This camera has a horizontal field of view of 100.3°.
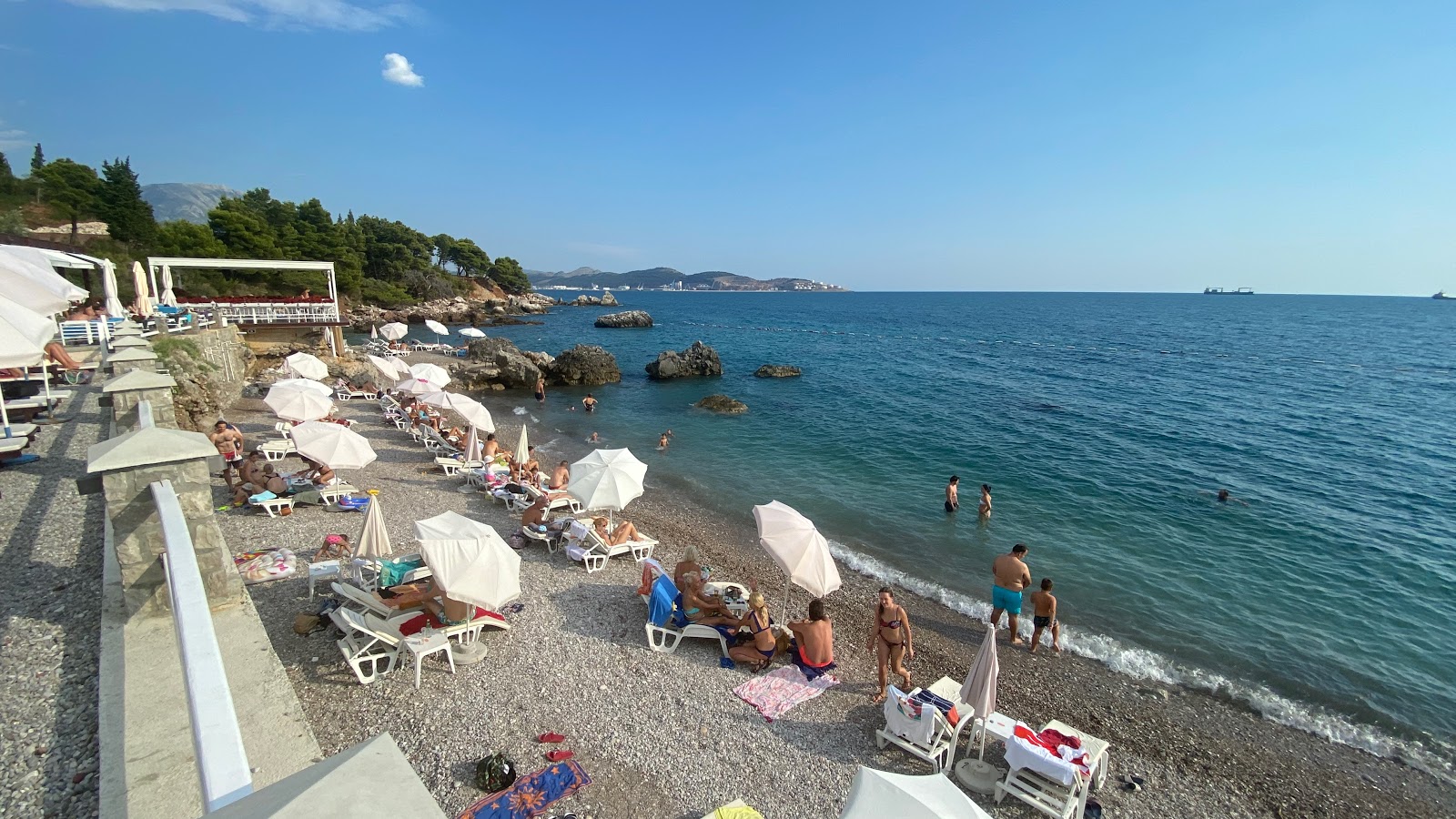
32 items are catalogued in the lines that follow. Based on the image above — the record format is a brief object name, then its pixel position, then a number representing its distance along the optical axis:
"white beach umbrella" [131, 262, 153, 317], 21.06
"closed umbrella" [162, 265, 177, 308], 24.45
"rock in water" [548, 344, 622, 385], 35.88
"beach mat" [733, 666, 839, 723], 7.48
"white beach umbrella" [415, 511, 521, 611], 7.10
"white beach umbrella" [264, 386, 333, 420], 14.10
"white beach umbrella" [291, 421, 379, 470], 11.43
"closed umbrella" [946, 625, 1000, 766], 7.05
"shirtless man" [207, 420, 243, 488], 12.63
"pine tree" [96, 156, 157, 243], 42.72
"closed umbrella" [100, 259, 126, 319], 19.36
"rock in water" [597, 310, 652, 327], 81.88
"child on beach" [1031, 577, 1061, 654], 9.89
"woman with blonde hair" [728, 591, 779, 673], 8.26
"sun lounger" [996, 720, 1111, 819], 6.16
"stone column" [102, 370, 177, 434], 8.01
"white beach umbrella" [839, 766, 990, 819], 4.11
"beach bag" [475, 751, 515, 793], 5.62
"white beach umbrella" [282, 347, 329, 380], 19.61
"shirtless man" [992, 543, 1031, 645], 9.95
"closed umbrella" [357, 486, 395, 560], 8.68
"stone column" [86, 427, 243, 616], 4.74
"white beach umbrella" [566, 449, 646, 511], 10.98
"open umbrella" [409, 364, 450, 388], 20.39
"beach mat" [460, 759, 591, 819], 5.33
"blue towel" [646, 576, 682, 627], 8.61
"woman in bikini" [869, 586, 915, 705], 7.99
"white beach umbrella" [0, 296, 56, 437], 7.95
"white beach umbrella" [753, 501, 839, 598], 8.55
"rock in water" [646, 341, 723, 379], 38.81
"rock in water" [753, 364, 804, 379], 41.06
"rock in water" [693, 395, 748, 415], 29.57
